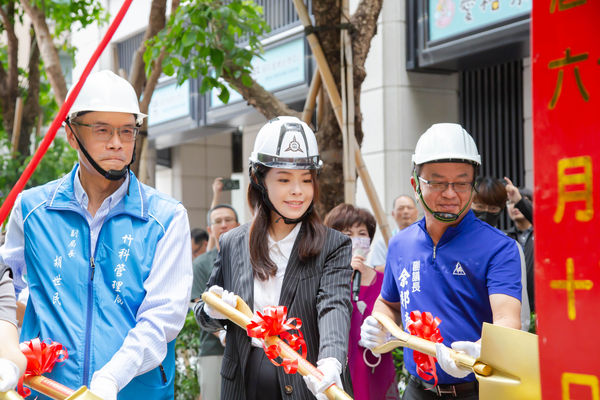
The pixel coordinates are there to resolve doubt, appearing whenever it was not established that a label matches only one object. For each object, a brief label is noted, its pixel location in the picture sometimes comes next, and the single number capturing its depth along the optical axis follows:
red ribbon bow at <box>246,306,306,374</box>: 3.07
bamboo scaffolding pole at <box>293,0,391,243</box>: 6.02
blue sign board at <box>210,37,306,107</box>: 12.28
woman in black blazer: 3.36
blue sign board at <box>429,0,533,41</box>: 8.96
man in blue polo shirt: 3.32
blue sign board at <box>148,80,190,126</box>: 15.65
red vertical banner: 1.41
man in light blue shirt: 2.89
